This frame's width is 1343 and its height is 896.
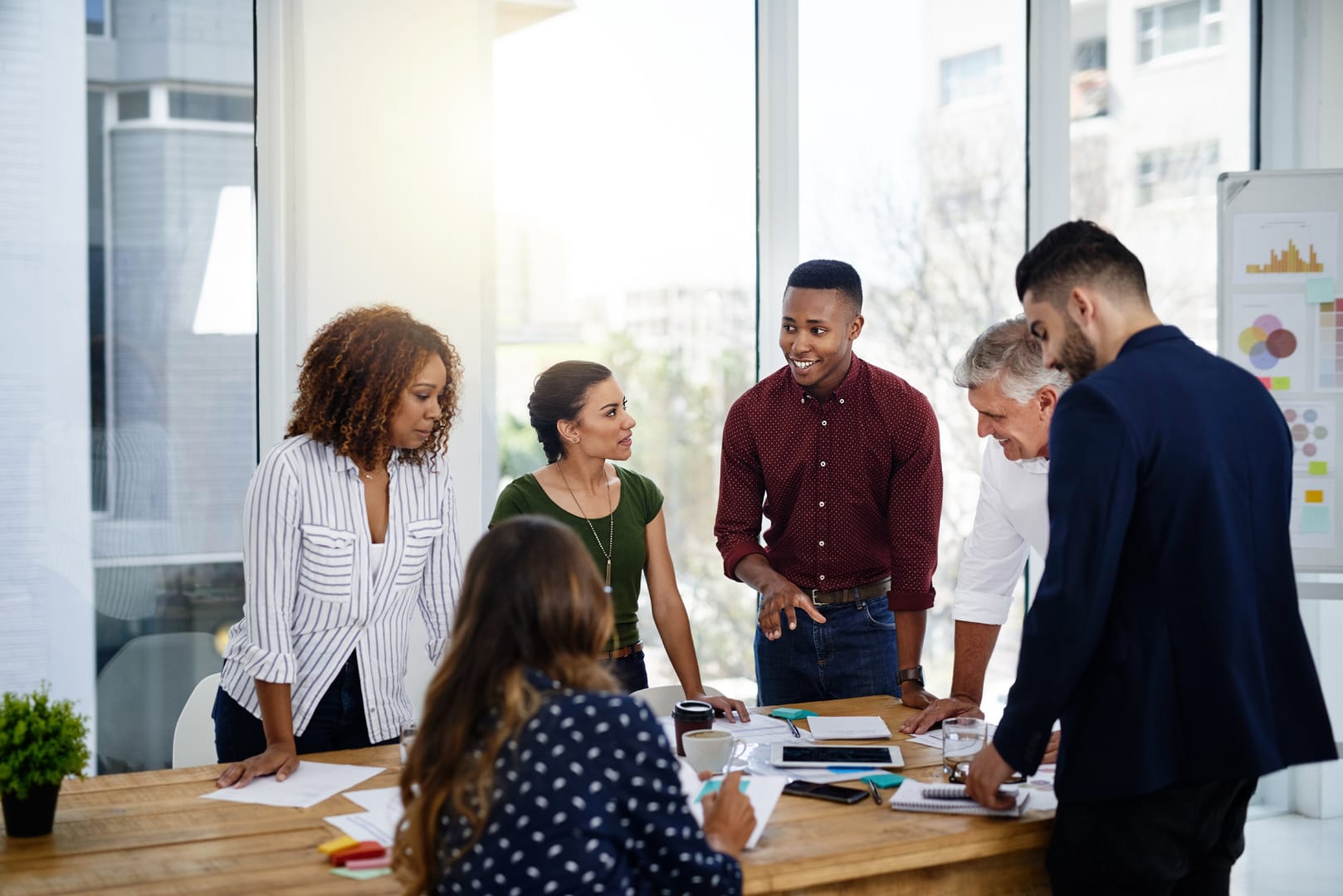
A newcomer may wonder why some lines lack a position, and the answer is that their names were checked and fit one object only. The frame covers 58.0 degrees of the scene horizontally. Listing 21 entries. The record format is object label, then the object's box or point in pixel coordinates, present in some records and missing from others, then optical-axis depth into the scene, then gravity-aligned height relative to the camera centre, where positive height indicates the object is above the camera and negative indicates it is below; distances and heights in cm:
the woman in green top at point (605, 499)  304 -31
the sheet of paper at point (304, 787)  203 -70
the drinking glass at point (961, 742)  212 -64
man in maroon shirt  320 -33
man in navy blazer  172 -36
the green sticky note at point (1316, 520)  398 -47
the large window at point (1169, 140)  465 +92
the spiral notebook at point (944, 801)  194 -69
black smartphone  200 -69
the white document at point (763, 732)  240 -72
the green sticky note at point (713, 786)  196 -67
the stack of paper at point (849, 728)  239 -70
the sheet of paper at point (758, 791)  188 -68
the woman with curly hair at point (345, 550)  231 -34
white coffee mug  208 -64
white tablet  220 -70
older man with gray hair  244 -24
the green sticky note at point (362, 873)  169 -69
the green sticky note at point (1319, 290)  398 +29
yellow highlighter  175 -68
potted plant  183 -58
